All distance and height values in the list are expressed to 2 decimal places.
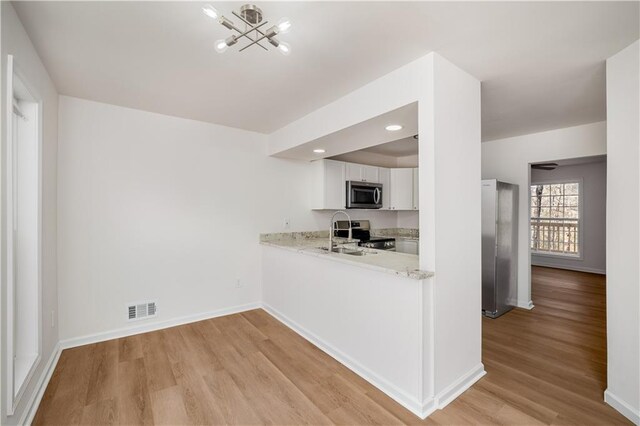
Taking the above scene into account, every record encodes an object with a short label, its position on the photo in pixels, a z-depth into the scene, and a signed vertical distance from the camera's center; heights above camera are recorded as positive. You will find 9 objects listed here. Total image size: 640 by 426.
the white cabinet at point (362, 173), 4.69 +0.64
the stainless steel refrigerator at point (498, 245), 3.79 -0.45
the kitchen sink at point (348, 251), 3.24 -0.44
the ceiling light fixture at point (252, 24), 1.48 +0.97
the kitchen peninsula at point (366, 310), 2.00 -0.83
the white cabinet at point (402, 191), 5.14 +0.36
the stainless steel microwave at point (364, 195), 4.59 +0.27
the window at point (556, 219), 6.57 -0.18
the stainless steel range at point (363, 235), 4.75 -0.39
